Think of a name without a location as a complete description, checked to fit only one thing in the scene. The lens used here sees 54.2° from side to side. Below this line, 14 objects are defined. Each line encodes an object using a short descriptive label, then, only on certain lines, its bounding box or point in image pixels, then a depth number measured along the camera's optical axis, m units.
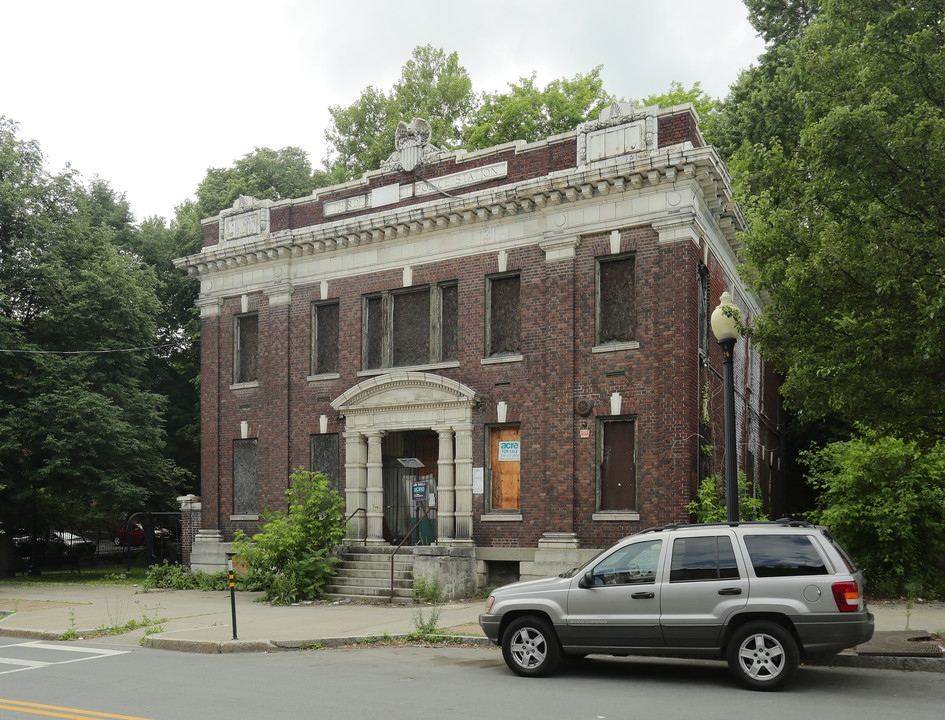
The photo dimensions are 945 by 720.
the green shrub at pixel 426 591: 19.08
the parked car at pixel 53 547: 32.56
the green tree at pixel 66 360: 27.41
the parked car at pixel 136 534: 38.90
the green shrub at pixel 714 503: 18.05
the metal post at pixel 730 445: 13.04
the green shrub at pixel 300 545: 19.94
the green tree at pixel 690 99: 38.28
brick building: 19.19
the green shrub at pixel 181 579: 23.78
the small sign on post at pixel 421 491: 22.09
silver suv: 9.54
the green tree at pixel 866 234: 12.09
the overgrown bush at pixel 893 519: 18.16
